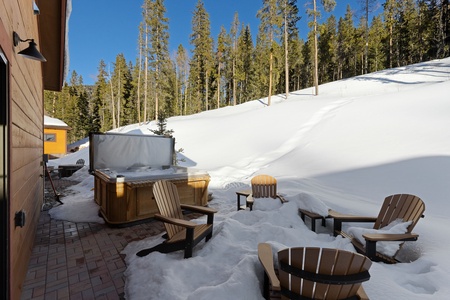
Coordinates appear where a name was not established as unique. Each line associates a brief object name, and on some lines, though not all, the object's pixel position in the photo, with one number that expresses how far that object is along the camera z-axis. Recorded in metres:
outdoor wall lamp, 1.98
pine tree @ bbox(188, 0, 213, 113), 25.33
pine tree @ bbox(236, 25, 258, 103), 27.88
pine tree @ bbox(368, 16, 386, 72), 28.94
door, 1.57
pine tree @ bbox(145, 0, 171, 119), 20.99
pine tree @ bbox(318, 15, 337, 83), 30.45
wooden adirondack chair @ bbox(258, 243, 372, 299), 1.48
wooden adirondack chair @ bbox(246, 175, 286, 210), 4.61
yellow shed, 16.77
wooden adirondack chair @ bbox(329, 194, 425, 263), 2.50
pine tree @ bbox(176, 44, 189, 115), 33.03
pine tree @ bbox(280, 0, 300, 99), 19.05
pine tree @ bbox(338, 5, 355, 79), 29.50
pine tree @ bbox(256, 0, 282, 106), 18.88
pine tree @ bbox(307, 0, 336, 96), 17.19
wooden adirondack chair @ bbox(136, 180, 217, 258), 2.69
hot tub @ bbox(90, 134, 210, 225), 4.13
